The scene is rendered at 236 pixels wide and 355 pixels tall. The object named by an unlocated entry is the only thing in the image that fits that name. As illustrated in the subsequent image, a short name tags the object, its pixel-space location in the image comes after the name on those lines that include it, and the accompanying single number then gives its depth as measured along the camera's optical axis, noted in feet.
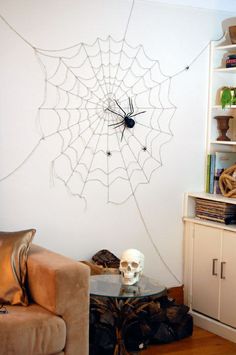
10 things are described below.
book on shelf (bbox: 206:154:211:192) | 14.72
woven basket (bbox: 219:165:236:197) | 13.89
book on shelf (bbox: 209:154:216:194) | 14.65
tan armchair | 9.60
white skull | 10.89
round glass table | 10.48
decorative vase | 14.57
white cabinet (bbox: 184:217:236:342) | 13.34
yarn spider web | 12.81
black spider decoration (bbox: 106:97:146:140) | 13.55
